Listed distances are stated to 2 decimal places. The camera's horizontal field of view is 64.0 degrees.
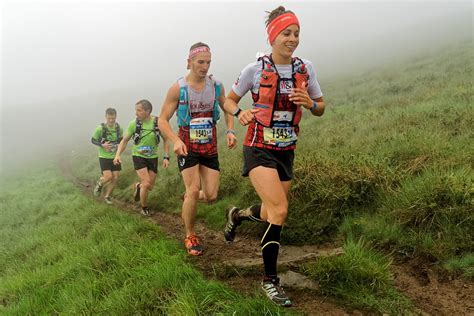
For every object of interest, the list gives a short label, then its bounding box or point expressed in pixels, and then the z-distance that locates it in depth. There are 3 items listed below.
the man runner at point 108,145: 10.70
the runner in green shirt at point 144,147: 8.91
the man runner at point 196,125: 5.66
